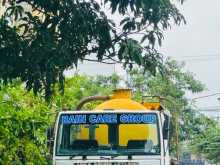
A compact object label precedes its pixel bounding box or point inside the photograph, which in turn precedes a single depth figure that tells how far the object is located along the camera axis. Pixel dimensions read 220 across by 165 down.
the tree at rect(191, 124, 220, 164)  43.70
